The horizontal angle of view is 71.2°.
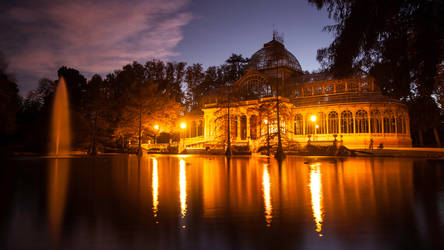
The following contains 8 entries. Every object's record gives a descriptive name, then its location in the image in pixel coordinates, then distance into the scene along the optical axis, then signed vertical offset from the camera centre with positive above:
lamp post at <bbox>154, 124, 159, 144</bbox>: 45.91 +3.22
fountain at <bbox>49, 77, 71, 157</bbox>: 40.62 +3.06
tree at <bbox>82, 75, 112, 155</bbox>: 41.67 +5.54
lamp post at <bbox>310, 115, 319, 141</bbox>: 45.91 +3.07
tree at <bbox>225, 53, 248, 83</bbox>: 76.60 +20.88
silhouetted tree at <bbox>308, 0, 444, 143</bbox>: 9.18 +3.38
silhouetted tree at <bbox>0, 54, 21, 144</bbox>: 36.32 +6.05
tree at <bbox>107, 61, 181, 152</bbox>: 44.53 +6.24
